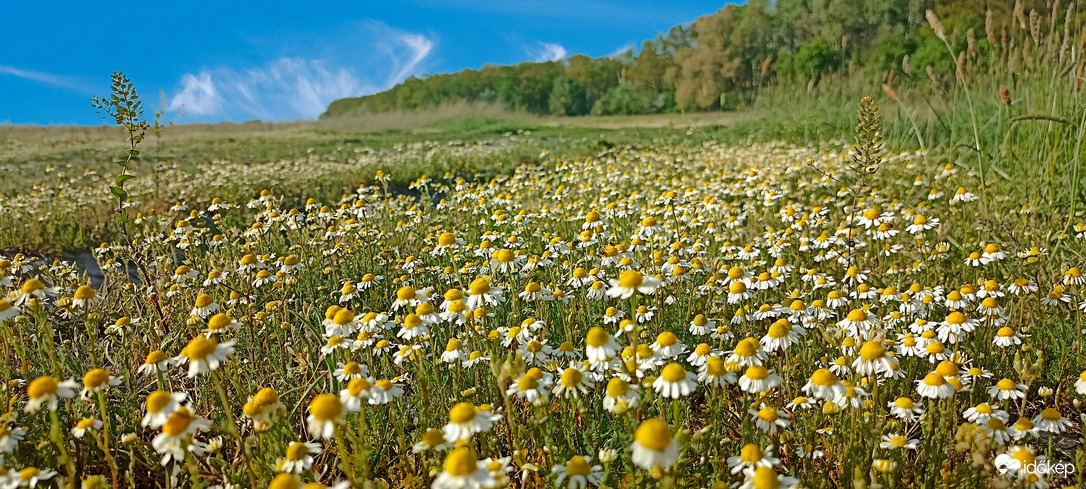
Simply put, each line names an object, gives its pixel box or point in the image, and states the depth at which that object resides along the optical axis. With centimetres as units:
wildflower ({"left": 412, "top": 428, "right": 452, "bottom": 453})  39
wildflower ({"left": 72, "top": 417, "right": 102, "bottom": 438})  43
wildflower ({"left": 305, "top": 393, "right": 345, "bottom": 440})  37
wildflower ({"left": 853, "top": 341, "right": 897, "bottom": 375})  44
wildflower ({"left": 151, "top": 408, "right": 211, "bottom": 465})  37
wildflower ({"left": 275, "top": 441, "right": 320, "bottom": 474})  39
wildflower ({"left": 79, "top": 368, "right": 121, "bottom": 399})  42
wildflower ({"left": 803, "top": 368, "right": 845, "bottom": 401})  43
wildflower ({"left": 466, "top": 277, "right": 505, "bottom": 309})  51
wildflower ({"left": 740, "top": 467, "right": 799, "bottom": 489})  36
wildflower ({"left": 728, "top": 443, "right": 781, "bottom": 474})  39
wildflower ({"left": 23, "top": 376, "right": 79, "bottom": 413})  39
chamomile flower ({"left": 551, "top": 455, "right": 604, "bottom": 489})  38
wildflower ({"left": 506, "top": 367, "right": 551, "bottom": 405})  42
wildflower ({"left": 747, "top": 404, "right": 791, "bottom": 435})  42
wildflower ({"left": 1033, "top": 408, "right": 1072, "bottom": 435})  44
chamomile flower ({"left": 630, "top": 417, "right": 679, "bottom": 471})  33
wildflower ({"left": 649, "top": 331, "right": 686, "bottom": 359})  45
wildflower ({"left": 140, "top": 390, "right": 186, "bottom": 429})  38
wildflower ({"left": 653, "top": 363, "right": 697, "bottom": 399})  39
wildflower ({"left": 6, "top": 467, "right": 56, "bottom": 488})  37
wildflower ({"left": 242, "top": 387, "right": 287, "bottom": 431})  40
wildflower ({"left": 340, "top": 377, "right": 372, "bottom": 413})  39
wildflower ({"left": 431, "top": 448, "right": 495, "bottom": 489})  33
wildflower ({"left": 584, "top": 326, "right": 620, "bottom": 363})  41
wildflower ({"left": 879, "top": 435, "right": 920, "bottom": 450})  43
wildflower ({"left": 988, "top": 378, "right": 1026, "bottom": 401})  46
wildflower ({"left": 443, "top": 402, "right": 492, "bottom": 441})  37
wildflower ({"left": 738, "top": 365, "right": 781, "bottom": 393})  43
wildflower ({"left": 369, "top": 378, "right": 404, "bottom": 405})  42
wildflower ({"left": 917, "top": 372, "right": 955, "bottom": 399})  43
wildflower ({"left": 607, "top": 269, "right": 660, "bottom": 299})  44
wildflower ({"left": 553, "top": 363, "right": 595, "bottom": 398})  41
